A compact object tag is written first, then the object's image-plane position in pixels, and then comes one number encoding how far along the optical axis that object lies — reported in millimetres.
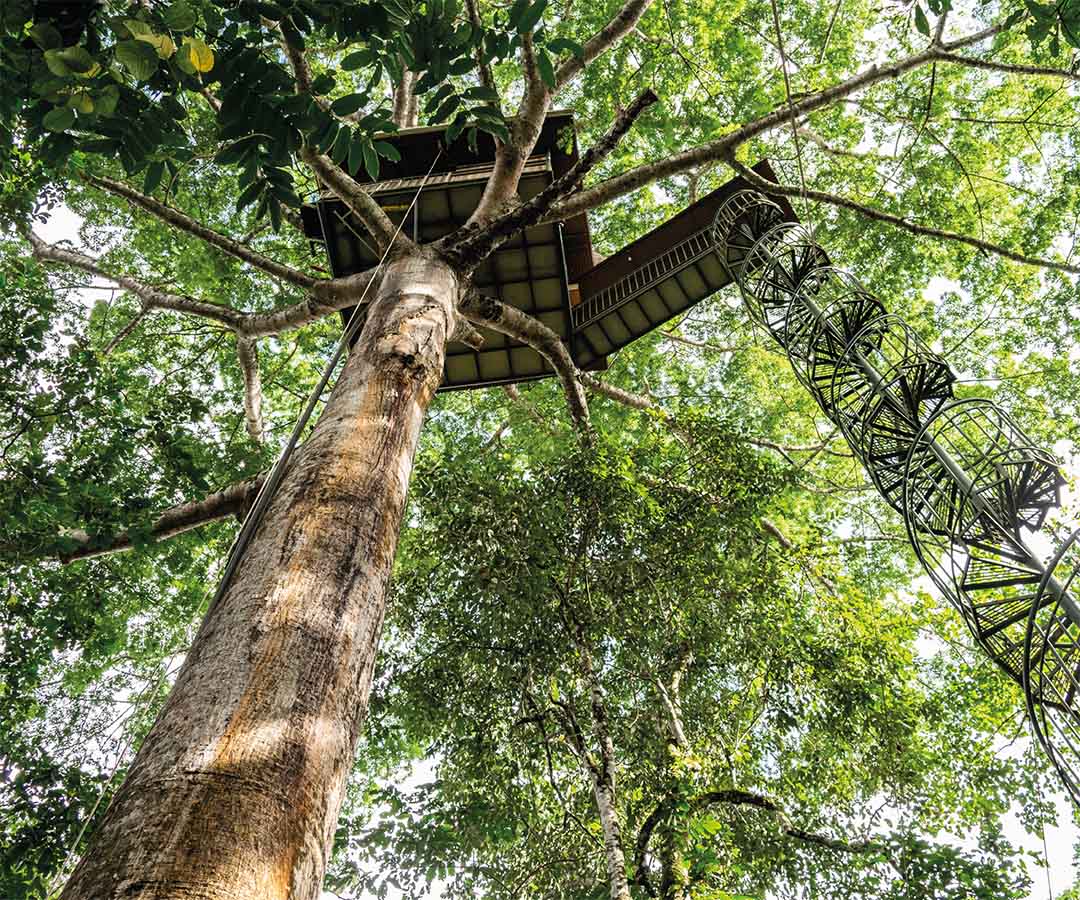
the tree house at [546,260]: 8617
